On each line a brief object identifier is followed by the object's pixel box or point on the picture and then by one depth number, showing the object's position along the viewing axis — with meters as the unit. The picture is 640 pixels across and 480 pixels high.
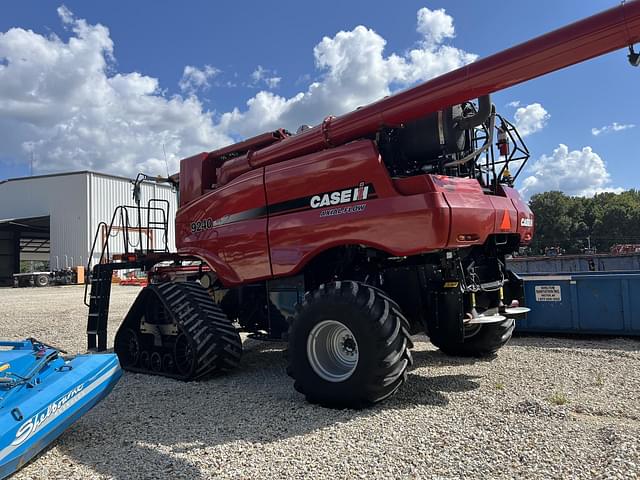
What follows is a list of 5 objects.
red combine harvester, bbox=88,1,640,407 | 4.91
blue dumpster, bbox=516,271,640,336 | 8.67
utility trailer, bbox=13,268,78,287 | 38.09
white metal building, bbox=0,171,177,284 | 38.88
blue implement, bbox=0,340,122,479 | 3.58
